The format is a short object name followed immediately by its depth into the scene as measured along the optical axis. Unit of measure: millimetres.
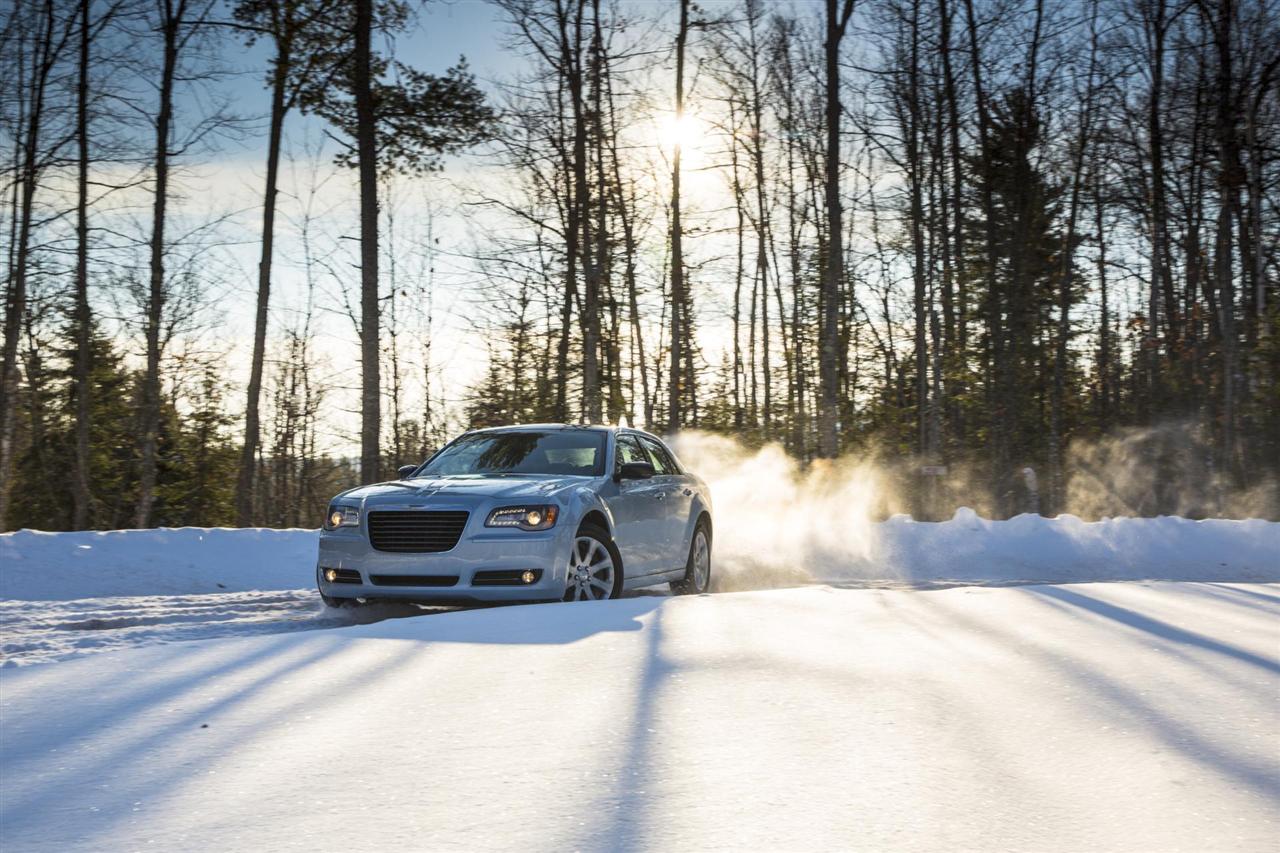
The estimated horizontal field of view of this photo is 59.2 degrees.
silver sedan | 8289
